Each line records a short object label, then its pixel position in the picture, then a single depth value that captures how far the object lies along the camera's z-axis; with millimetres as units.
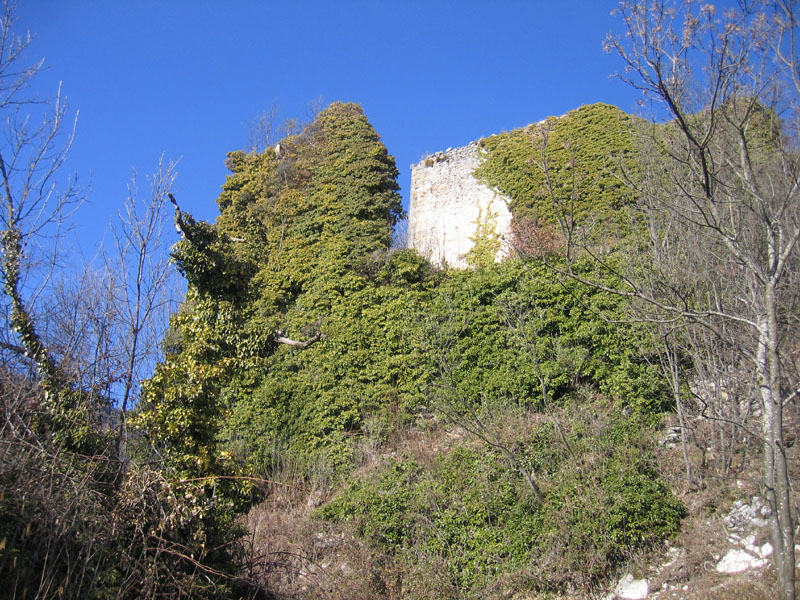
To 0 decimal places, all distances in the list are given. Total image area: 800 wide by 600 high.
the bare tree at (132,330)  8403
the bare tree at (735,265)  4098
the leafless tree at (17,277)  8062
